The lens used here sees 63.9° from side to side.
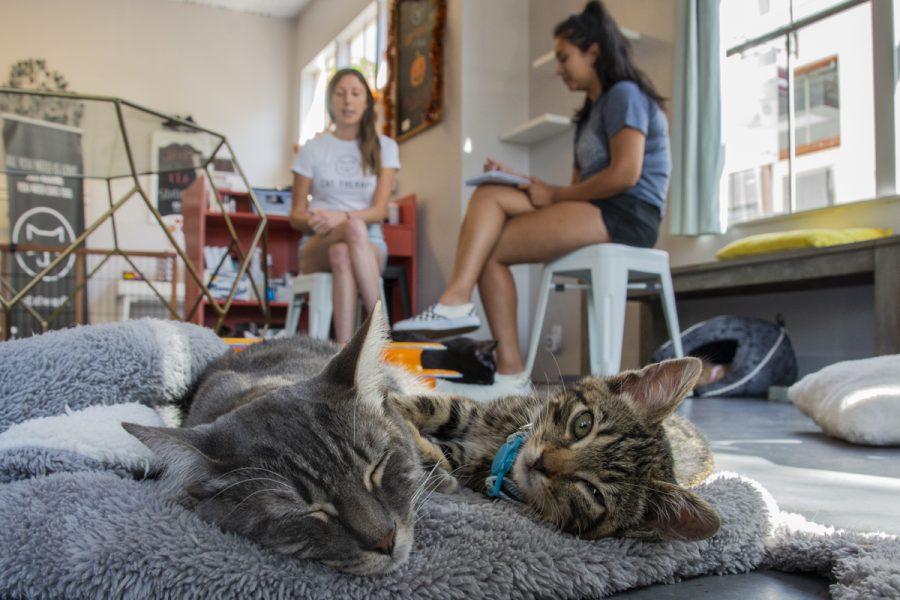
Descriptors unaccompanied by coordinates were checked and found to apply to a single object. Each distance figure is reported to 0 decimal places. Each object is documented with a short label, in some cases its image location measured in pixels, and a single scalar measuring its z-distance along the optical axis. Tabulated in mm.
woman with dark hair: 2979
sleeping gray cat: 780
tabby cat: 919
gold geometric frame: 2412
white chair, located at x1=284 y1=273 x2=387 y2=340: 3809
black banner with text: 2535
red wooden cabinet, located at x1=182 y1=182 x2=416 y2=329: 5371
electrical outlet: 5055
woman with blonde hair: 3885
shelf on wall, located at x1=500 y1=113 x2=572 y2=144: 4855
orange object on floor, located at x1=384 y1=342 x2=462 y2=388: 2103
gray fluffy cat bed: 765
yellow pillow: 3172
